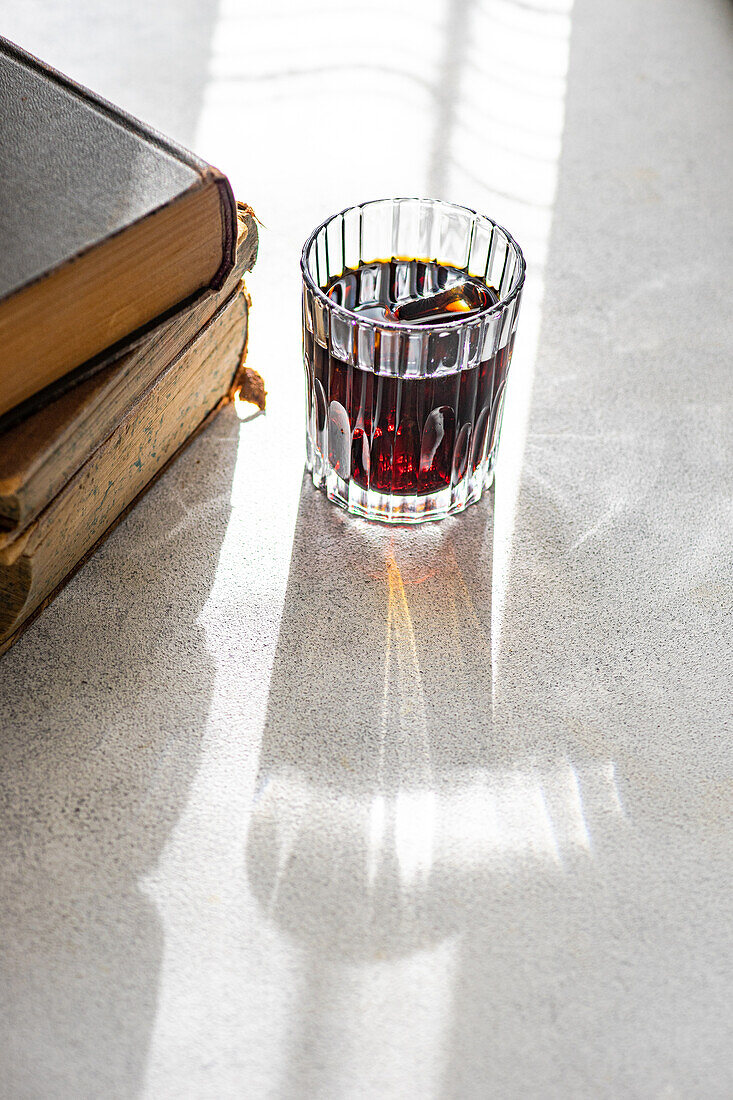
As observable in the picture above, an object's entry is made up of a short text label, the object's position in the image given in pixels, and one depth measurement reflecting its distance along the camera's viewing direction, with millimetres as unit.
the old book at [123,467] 514
